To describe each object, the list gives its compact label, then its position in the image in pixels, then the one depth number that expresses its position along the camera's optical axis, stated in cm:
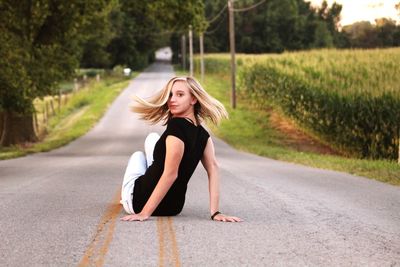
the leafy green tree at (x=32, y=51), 2486
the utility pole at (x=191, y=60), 7169
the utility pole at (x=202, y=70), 6439
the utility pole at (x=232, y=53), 4125
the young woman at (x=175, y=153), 673
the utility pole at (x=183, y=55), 10060
